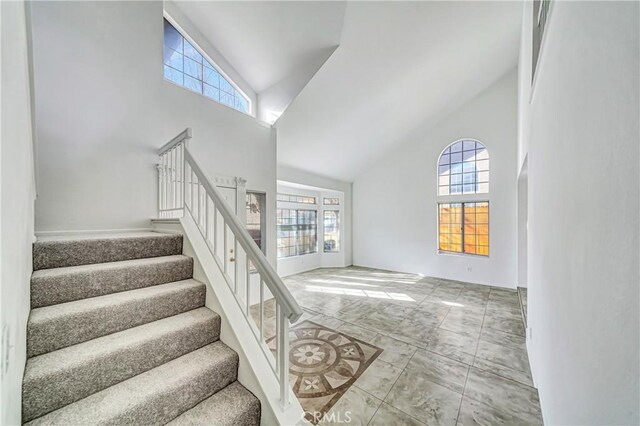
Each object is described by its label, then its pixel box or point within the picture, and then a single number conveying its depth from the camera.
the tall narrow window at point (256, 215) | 4.34
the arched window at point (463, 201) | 5.75
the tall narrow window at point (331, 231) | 7.77
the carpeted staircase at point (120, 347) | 1.07
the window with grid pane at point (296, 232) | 6.54
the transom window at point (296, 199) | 6.59
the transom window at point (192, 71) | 3.44
